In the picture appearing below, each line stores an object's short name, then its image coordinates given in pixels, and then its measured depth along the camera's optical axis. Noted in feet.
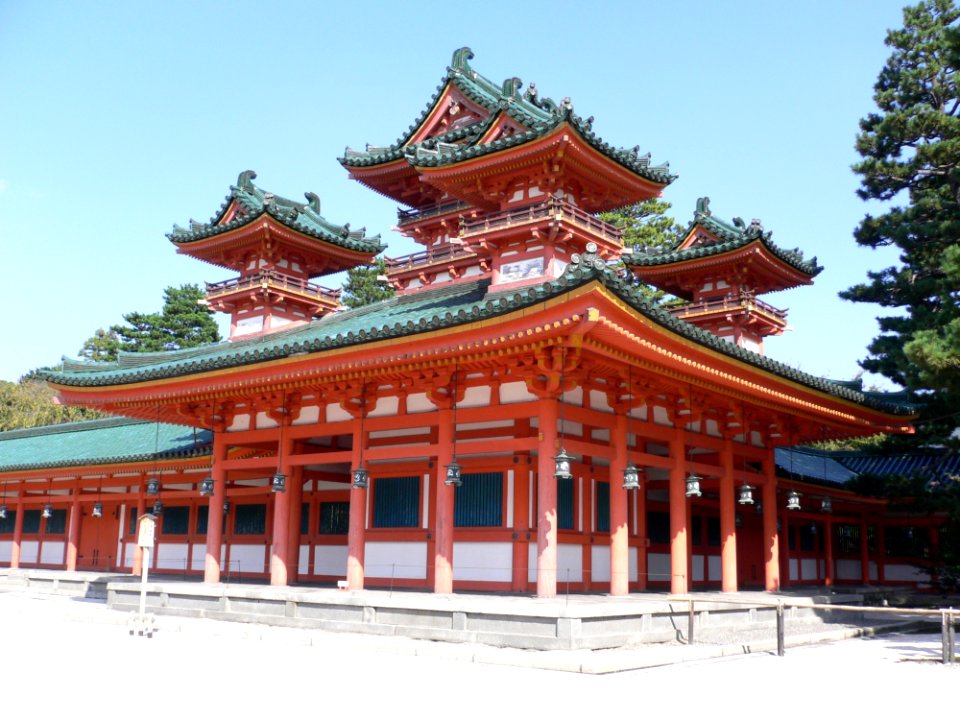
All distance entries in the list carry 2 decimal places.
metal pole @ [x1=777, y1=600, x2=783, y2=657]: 51.32
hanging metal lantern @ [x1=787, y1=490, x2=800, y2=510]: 72.49
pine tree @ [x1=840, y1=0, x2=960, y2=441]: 83.82
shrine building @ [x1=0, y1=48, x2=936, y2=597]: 57.36
